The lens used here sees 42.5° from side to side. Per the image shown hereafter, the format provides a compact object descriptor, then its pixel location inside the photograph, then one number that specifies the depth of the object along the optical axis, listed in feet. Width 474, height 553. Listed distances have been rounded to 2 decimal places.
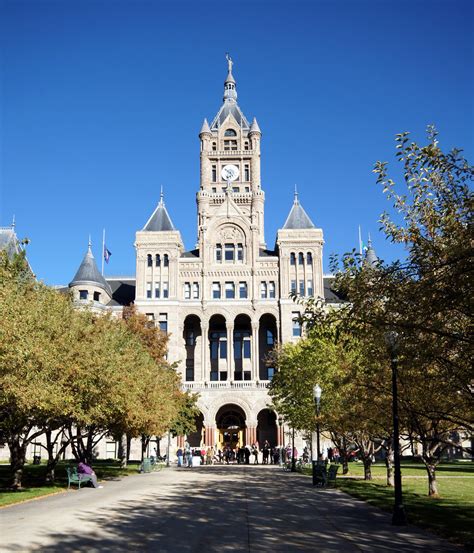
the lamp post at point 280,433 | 212.43
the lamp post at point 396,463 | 53.52
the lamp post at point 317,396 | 101.35
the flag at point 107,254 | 241.70
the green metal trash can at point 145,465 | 131.23
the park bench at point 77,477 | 88.17
